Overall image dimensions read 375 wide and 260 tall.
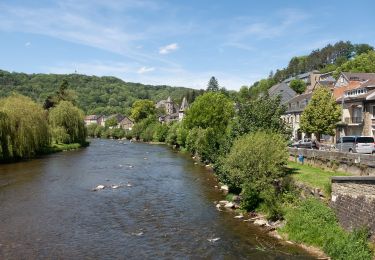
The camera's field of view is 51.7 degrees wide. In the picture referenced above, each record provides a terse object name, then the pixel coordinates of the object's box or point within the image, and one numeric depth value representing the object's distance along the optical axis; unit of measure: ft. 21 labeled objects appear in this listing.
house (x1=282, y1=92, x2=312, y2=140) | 220.02
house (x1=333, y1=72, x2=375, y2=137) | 161.48
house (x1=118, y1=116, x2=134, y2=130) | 543.31
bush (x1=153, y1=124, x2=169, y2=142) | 340.88
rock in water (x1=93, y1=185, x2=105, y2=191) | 118.74
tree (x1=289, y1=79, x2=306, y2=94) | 407.01
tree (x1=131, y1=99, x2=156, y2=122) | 467.52
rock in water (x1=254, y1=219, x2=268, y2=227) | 79.66
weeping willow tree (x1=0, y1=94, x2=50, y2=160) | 169.27
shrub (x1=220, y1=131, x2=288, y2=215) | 87.81
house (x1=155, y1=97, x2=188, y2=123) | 492.29
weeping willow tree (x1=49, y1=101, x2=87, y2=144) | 245.86
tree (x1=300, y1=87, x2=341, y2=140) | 163.02
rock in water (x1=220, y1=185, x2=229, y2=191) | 115.16
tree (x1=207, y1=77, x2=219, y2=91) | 507.50
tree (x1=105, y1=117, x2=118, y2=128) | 546.42
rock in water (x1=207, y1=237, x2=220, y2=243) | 71.77
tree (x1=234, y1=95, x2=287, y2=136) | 115.55
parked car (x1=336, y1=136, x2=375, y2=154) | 121.90
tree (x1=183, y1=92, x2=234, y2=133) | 212.64
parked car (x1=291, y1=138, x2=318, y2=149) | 154.81
